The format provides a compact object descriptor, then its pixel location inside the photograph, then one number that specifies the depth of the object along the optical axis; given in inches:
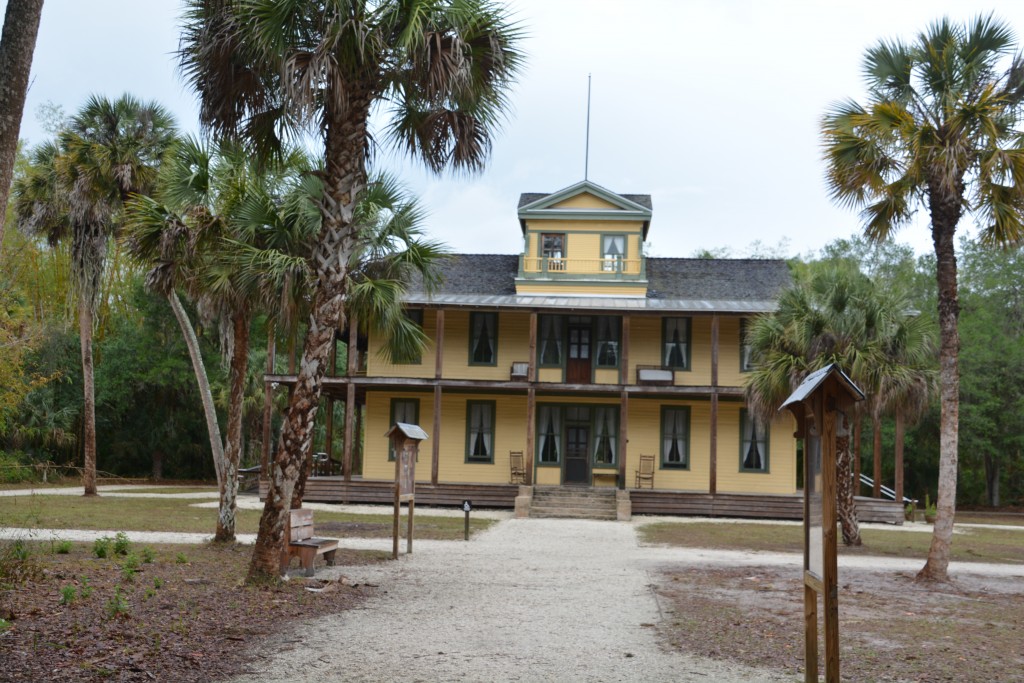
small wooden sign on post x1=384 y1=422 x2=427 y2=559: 540.4
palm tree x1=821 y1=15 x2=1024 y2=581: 463.8
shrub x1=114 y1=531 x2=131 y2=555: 435.5
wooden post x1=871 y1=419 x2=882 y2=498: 921.8
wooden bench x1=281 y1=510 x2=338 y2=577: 430.3
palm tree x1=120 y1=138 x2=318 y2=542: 488.7
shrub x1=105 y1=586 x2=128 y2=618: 289.3
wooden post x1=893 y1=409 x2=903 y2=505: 938.7
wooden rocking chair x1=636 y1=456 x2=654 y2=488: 1041.5
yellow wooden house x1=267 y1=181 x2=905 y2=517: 1042.1
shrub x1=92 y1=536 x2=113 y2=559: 423.8
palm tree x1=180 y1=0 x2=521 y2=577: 368.8
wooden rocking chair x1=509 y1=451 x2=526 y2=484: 1039.6
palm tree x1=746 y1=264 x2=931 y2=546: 624.7
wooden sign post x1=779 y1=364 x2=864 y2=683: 207.9
